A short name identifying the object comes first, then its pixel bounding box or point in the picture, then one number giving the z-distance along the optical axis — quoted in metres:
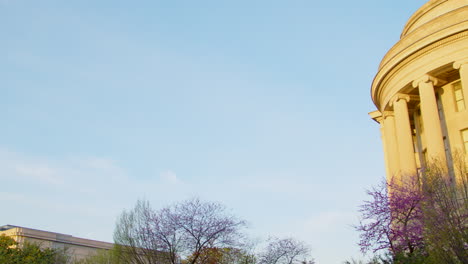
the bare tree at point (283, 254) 54.19
